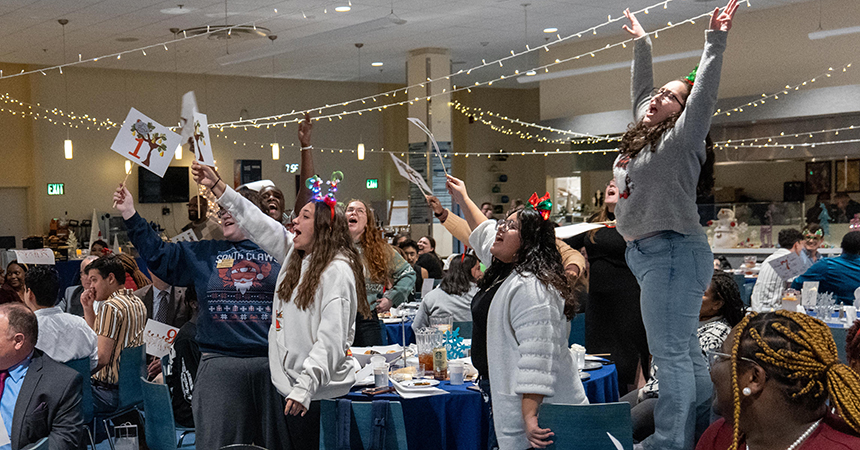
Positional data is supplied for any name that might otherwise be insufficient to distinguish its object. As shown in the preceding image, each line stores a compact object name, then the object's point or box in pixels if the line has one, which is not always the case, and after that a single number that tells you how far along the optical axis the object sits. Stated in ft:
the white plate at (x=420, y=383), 12.18
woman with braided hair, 5.42
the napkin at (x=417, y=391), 11.72
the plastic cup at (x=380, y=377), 12.26
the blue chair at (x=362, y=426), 10.34
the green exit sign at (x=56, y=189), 48.01
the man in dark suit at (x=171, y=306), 17.69
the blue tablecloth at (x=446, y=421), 11.71
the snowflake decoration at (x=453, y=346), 14.02
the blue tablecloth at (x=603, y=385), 12.66
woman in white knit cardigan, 9.29
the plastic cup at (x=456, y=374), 12.31
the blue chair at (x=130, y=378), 15.49
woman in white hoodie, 10.58
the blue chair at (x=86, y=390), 13.92
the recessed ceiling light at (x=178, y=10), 33.96
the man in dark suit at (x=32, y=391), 9.66
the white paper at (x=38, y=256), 22.49
